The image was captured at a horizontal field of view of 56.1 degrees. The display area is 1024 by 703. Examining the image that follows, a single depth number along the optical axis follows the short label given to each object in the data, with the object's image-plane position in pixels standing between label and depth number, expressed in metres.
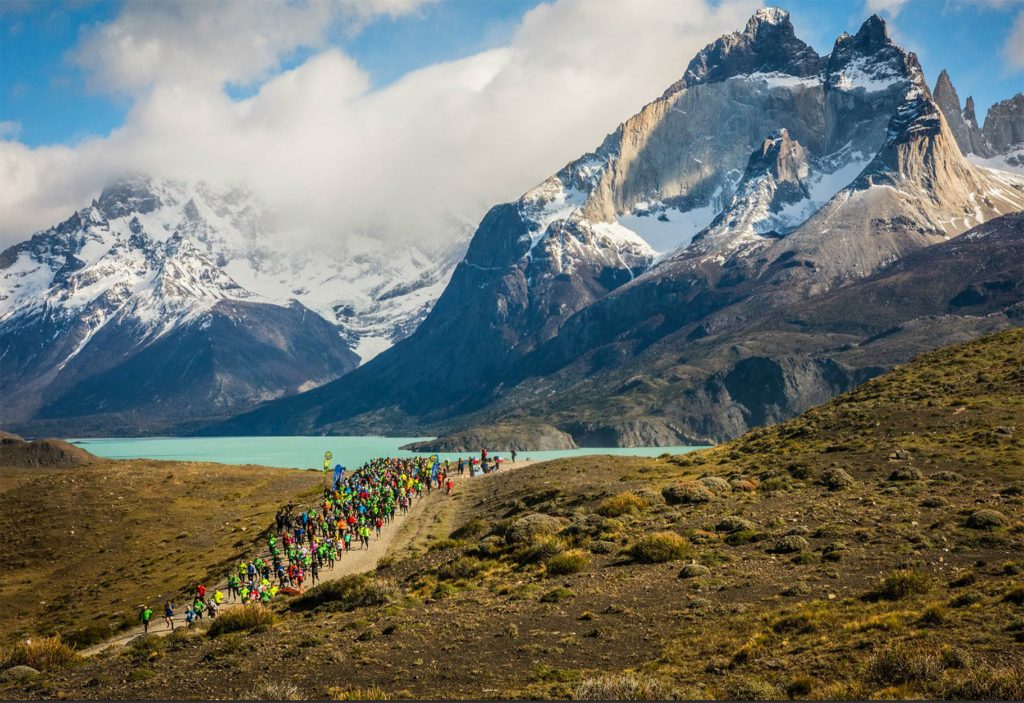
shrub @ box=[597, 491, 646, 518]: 52.00
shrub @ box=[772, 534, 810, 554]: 38.66
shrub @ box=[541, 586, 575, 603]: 35.38
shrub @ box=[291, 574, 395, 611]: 38.72
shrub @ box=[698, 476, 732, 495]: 55.34
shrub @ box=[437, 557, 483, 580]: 42.09
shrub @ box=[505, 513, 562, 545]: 46.84
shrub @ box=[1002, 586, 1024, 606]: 28.13
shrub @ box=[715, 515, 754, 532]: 43.22
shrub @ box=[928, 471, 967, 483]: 49.28
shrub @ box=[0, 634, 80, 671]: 34.41
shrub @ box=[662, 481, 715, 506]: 52.88
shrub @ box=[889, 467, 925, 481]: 50.59
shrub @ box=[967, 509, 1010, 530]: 37.94
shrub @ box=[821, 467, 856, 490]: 51.91
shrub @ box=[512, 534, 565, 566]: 42.97
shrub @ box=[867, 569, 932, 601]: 30.23
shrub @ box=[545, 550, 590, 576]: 39.91
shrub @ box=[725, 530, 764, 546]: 41.34
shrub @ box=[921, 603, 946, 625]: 27.05
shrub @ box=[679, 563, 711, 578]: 36.50
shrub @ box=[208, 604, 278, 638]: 37.00
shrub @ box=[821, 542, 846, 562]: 36.59
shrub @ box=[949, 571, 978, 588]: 30.77
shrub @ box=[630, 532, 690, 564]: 40.09
